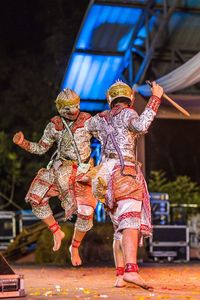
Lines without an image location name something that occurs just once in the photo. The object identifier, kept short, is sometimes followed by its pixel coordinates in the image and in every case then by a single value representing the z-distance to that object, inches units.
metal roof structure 567.8
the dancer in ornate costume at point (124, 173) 272.4
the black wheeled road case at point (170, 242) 495.6
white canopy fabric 408.3
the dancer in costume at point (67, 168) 308.9
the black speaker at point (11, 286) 270.8
